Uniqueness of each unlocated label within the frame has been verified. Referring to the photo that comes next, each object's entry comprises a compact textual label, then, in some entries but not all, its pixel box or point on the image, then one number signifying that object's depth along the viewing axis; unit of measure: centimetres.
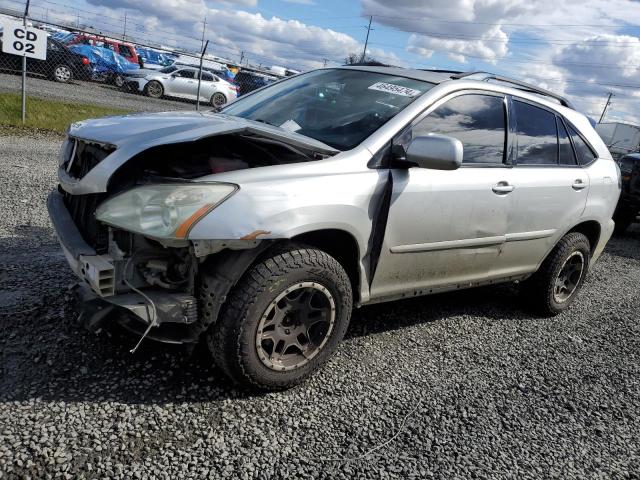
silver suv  253
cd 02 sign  954
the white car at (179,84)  2152
